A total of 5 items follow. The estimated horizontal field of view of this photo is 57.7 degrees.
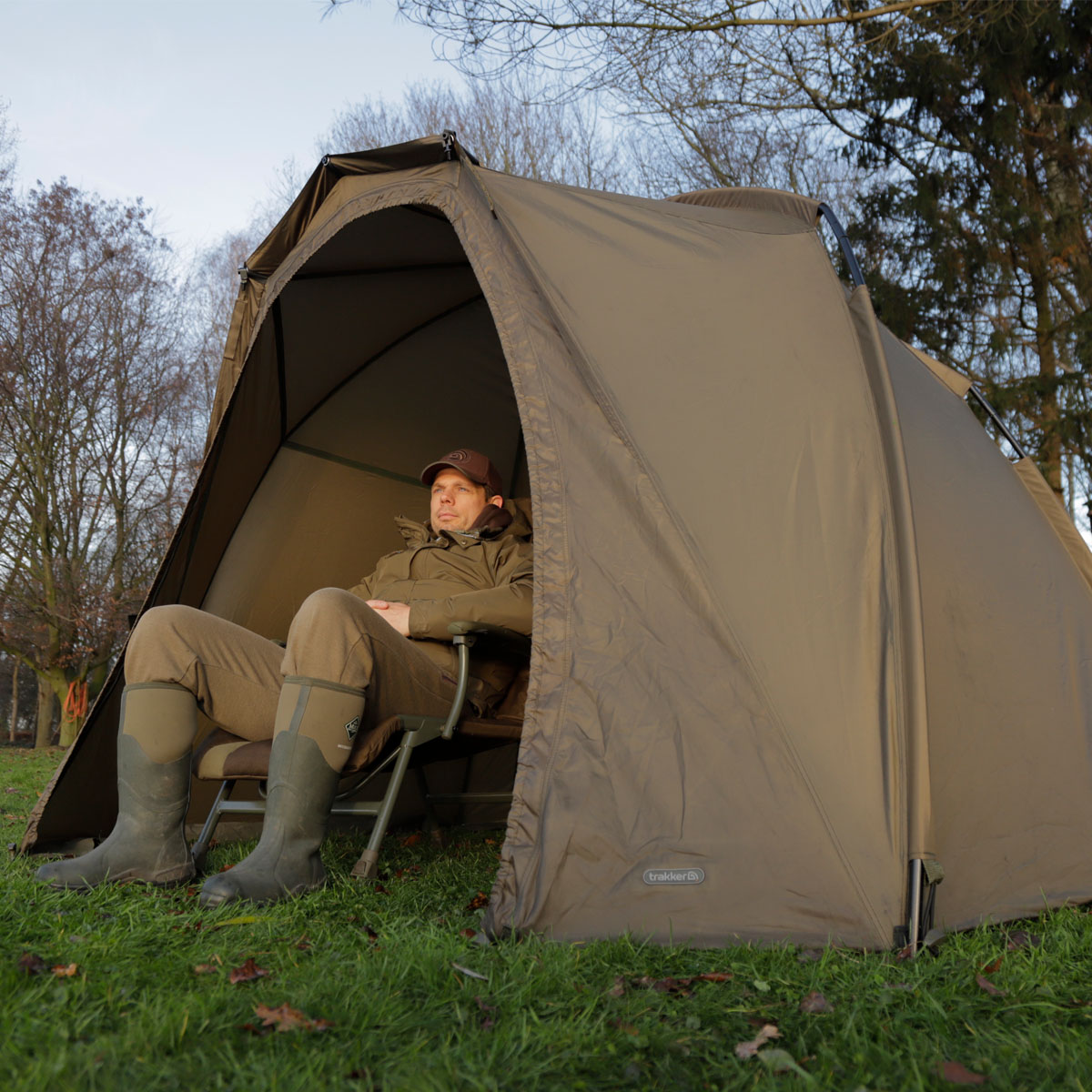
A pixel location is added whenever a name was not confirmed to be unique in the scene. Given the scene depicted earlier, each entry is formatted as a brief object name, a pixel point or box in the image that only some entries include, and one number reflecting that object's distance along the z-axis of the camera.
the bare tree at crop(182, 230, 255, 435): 11.95
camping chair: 2.58
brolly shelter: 2.04
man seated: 2.32
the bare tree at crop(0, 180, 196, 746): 10.14
